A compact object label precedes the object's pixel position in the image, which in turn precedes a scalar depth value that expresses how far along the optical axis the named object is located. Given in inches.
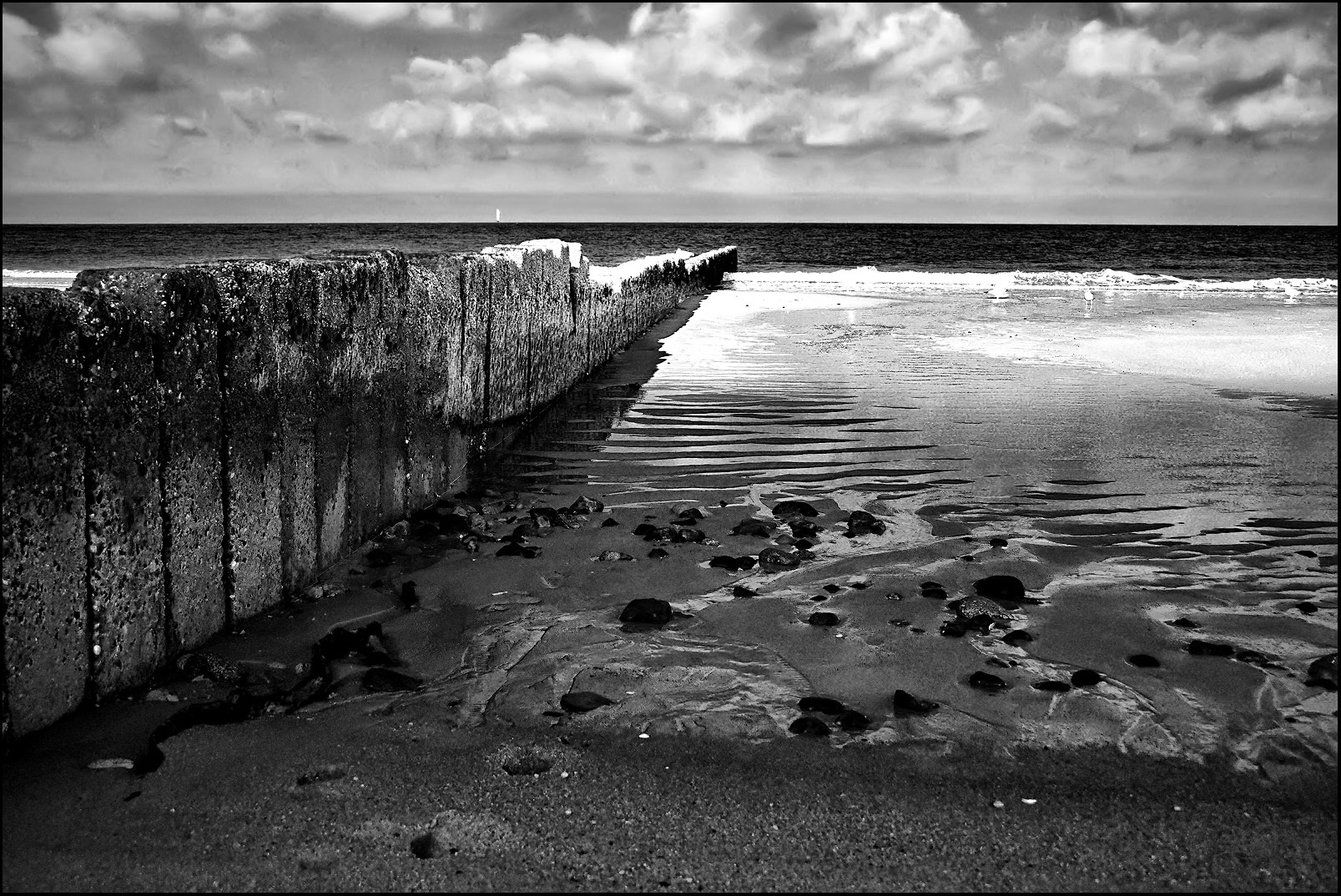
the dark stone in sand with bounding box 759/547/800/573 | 180.1
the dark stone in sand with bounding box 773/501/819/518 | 209.5
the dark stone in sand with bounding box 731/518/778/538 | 198.1
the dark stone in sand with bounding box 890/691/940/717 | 126.9
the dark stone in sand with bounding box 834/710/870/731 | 123.0
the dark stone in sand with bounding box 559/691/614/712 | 128.9
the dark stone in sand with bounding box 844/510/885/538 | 196.5
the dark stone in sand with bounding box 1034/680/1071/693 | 131.3
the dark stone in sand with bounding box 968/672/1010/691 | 132.3
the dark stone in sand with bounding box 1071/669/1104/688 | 132.5
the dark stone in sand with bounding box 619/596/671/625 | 156.6
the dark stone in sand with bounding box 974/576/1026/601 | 162.4
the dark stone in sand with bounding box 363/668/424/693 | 134.3
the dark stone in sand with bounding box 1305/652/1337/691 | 130.0
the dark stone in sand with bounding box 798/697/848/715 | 127.2
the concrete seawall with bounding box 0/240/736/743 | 112.6
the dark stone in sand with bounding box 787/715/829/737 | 121.5
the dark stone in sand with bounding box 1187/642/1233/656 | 140.4
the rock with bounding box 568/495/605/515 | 214.8
